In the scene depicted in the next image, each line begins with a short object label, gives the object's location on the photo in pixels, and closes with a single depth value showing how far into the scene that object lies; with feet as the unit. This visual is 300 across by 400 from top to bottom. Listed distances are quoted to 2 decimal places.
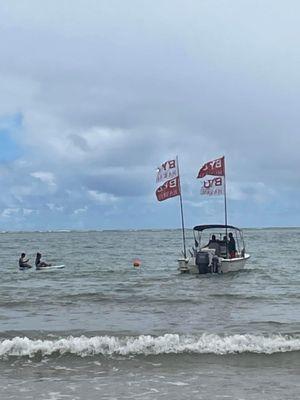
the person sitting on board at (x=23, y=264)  142.82
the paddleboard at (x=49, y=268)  137.03
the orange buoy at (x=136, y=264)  148.30
